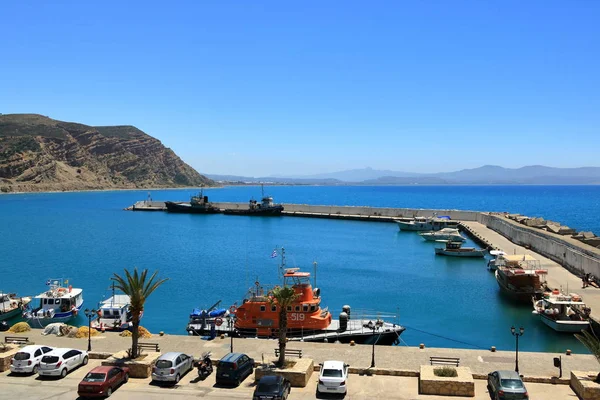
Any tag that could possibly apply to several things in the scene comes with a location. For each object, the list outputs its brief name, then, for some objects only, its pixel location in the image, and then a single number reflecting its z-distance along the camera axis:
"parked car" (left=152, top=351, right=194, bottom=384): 21.39
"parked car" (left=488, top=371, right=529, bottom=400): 18.44
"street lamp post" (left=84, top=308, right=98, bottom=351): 26.11
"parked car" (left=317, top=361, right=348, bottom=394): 19.97
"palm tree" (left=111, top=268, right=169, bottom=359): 23.41
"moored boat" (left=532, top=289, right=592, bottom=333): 34.69
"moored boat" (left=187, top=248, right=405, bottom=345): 32.19
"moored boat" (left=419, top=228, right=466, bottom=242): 85.56
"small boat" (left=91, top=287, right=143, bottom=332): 36.38
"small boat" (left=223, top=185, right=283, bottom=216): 139.88
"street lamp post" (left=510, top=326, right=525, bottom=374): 22.45
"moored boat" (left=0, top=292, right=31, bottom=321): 39.66
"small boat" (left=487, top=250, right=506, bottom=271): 58.42
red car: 19.67
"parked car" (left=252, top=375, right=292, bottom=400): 18.84
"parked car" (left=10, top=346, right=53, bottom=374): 22.28
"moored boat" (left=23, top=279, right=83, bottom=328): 38.50
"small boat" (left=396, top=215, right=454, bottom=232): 99.56
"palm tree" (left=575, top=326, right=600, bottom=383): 20.19
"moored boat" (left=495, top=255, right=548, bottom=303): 43.84
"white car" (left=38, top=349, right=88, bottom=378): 21.81
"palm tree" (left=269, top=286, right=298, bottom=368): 22.67
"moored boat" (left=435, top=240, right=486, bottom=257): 69.31
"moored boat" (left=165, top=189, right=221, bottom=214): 150.38
